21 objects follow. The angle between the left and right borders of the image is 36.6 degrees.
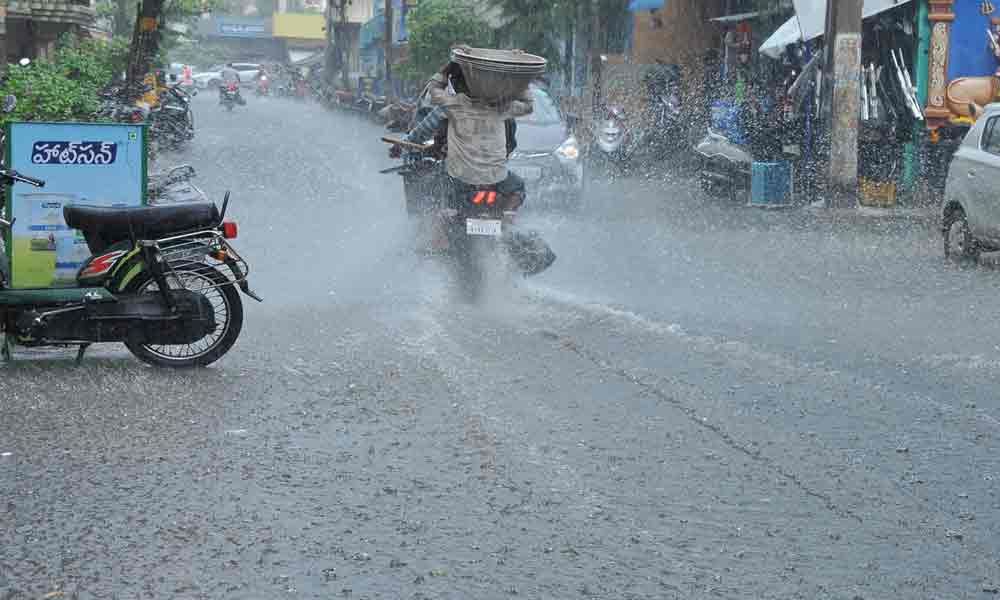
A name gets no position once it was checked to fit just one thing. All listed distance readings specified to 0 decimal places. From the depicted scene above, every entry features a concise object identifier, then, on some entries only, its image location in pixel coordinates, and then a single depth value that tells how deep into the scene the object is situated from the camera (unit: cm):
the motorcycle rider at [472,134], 1148
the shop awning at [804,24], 2312
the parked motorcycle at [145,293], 834
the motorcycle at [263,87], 8188
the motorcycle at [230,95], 5716
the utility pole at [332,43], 8394
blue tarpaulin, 3309
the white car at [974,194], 1461
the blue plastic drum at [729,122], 2542
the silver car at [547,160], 1883
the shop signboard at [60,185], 912
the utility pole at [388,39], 5784
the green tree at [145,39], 3177
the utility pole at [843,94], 2103
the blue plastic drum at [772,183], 2230
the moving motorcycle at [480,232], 1145
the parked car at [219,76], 8950
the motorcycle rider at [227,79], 5728
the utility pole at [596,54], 3775
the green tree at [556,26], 3891
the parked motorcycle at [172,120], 3070
